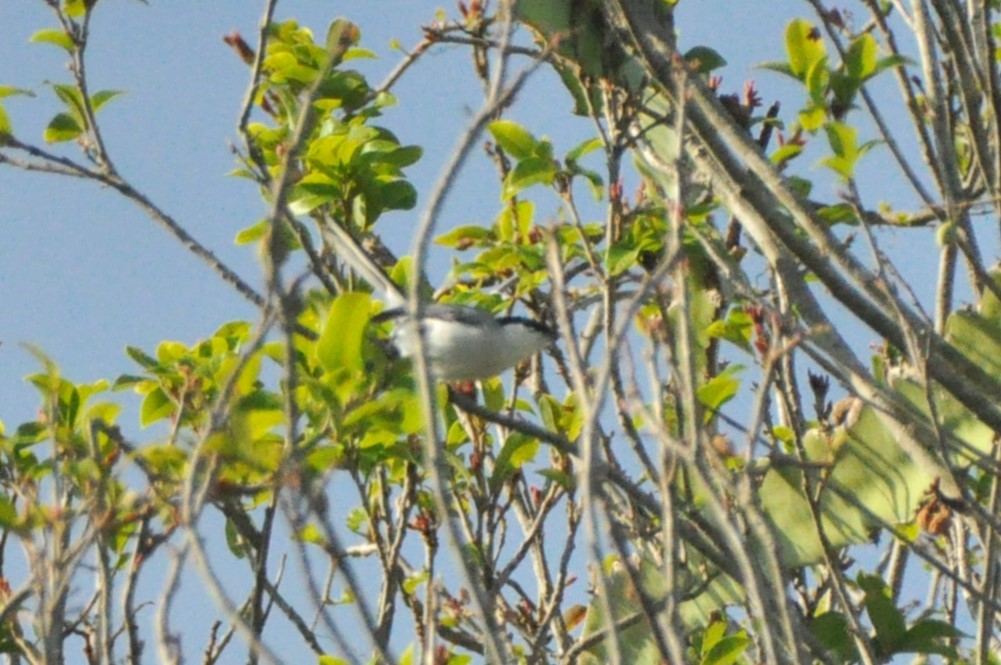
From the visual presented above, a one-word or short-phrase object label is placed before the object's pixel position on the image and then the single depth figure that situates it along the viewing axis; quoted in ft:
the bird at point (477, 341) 31.50
